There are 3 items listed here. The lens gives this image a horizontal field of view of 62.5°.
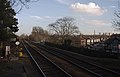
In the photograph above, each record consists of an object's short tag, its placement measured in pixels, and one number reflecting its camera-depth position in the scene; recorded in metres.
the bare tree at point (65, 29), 37.42
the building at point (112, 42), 24.97
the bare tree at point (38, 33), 64.80
